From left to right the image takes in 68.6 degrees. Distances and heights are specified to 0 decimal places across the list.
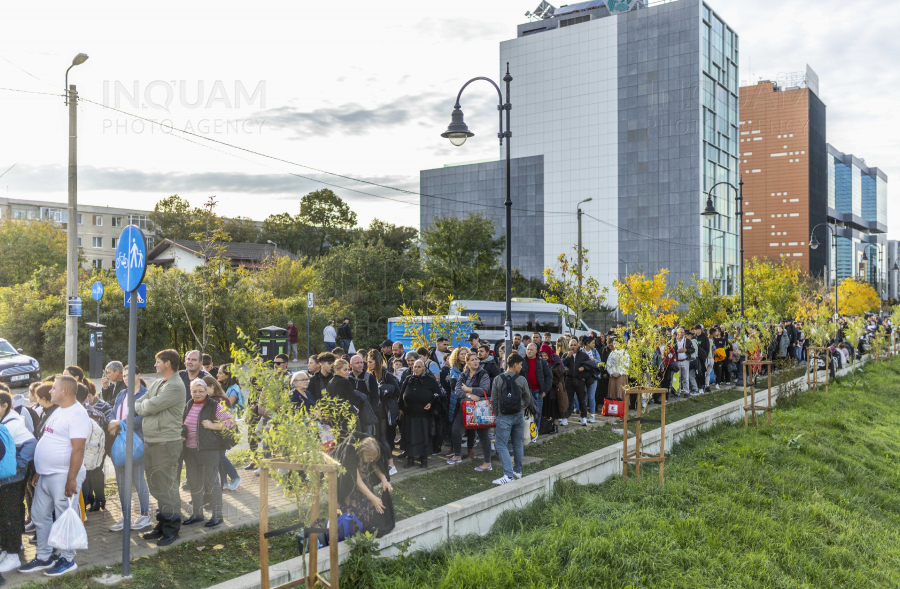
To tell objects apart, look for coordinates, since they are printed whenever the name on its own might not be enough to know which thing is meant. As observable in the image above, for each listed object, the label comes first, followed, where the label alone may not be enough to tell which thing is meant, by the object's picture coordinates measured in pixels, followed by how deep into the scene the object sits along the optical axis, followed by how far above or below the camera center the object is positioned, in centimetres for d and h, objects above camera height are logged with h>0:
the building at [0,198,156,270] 7612 +759
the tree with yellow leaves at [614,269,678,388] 977 -87
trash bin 2306 -177
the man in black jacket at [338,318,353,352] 2841 -180
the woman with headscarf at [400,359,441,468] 964 -171
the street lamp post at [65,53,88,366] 1503 +144
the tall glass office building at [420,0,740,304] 6744 +1713
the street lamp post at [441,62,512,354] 1209 +286
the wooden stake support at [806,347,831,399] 1917 -241
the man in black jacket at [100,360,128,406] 792 -114
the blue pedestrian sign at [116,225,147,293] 578 +28
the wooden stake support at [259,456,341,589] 495 -177
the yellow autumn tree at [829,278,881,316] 6290 -76
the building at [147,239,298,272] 5512 +330
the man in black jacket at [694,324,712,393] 1856 -184
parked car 1791 -216
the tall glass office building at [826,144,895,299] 14188 +1913
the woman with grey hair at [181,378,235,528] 720 -170
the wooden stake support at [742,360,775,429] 1429 -249
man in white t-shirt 599 -156
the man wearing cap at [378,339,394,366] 1420 -130
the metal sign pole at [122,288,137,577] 566 -134
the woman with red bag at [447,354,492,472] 962 -151
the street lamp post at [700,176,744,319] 2248 +275
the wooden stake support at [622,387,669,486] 953 -238
